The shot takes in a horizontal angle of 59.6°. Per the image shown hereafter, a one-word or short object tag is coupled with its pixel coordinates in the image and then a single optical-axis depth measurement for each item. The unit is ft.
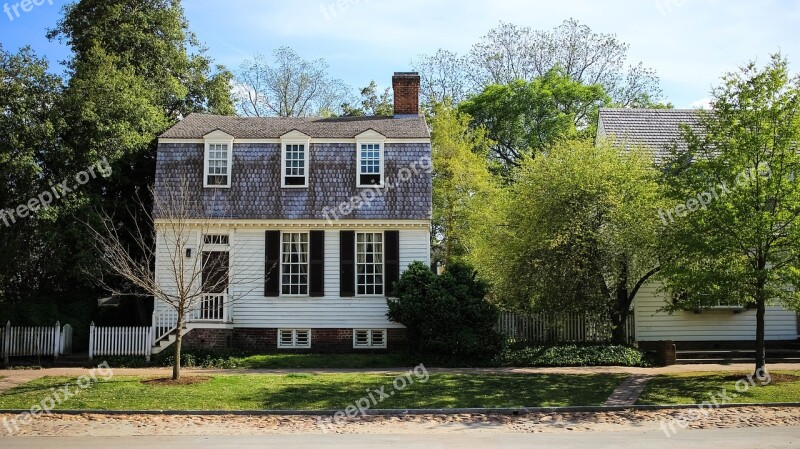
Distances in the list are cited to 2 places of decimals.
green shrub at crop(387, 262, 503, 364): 69.72
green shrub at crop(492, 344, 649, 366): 70.44
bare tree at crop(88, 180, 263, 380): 74.23
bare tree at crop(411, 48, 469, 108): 144.77
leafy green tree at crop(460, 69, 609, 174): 126.93
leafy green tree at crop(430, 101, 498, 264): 104.53
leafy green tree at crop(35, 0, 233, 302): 77.15
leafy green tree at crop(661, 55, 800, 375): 57.00
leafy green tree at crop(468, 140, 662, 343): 70.03
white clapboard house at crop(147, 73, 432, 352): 77.00
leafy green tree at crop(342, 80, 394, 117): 141.31
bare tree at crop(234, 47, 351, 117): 149.38
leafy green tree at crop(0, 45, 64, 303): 74.33
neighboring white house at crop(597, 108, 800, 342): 78.54
